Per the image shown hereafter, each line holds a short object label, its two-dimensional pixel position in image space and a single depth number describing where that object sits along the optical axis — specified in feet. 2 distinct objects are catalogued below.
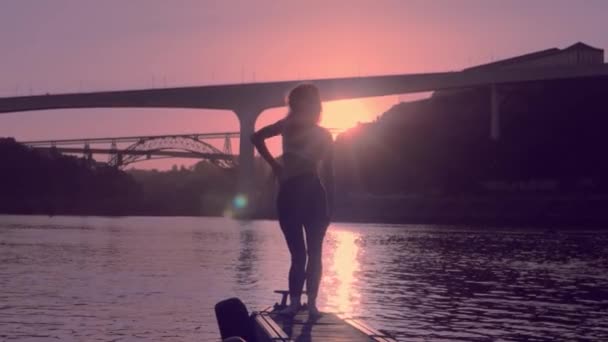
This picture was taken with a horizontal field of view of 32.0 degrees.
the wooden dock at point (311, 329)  34.35
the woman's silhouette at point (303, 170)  38.34
